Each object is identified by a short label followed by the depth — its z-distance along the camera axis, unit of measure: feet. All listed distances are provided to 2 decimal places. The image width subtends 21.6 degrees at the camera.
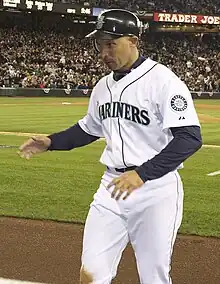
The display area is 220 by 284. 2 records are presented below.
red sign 151.64
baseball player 10.35
